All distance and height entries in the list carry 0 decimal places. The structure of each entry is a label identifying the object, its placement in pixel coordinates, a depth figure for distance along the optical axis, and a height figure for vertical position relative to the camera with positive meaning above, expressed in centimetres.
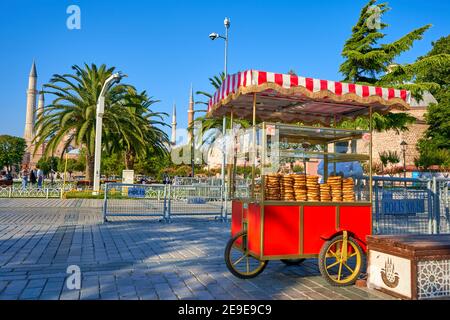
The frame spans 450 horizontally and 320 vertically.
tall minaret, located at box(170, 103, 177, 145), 12975 +2031
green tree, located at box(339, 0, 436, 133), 2368 +797
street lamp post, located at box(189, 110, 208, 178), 3844 +405
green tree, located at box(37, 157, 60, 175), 8306 +215
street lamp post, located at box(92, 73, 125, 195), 1983 +221
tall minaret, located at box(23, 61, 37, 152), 11012 +2159
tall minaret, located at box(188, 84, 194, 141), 10845 +2126
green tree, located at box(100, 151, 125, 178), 5644 +177
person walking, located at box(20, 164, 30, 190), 2648 -24
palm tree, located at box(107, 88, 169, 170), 2786 +333
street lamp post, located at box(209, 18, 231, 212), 2989 +1135
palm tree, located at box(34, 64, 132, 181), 2572 +442
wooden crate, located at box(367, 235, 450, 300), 437 -107
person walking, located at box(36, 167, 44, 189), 2847 -16
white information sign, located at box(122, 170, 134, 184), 2555 -1
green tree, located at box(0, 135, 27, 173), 7425 +537
